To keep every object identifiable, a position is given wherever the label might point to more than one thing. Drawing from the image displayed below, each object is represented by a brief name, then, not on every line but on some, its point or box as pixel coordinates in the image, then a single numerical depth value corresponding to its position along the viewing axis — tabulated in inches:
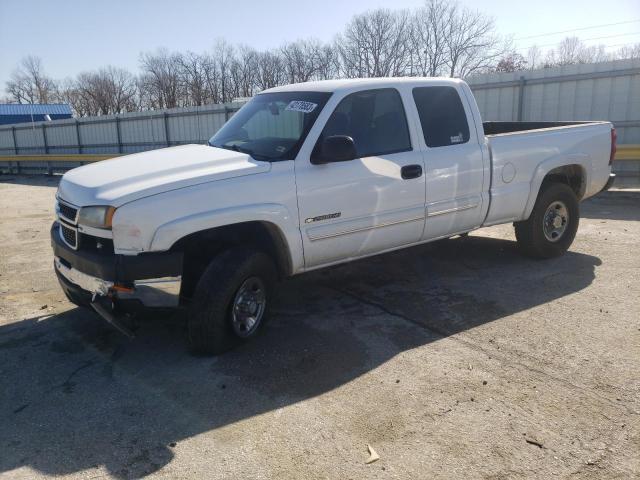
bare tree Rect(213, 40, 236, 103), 2455.7
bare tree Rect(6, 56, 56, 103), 2849.4
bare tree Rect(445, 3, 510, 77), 2141.2
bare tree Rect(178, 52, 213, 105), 2445.9
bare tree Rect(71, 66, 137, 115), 2647.6
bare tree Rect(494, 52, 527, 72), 1989.4
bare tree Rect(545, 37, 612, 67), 1871.3
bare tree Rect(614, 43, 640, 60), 1380.9
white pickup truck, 148.7
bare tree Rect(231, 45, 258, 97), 2436.0
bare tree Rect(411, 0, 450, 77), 2164.1
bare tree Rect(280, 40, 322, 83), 2242.9
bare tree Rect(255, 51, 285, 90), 2362.2
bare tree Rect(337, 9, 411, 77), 2119.8
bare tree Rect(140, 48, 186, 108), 2461.9
